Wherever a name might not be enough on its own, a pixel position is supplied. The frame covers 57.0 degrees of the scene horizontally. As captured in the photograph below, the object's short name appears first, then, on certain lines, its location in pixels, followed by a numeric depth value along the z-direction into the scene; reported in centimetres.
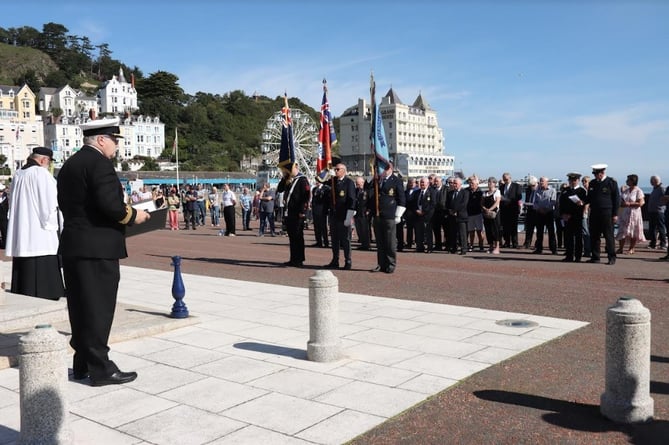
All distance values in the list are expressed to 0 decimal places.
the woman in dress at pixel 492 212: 1667
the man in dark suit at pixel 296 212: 1407
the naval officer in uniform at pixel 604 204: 1382
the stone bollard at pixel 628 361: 464
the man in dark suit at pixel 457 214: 1658
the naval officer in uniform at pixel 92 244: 541
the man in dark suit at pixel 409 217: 1798
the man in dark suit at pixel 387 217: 1287
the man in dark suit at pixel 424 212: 1748
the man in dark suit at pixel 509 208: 1800
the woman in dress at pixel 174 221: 2934
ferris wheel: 8638
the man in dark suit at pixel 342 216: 1358
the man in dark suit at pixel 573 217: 1476
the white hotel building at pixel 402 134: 16350
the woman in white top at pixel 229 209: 2444
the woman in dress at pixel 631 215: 1580
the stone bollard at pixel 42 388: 393
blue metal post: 811
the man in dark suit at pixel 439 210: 1748
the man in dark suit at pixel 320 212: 1892
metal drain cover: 782
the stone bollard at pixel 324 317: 630
